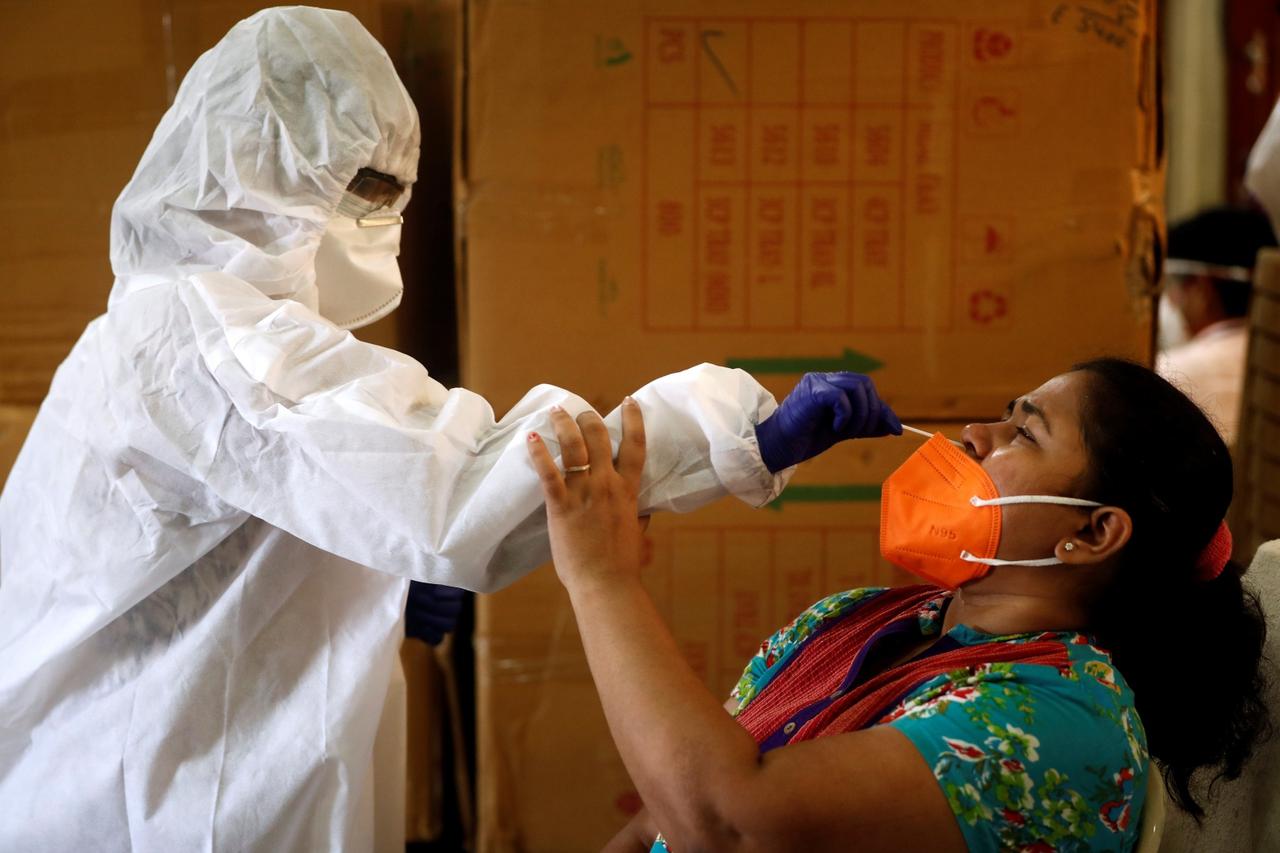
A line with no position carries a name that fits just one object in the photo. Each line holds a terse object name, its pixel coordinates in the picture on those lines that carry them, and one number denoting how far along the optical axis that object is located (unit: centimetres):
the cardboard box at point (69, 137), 170
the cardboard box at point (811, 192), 167
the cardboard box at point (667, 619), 175
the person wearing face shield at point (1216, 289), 262
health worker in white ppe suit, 106
